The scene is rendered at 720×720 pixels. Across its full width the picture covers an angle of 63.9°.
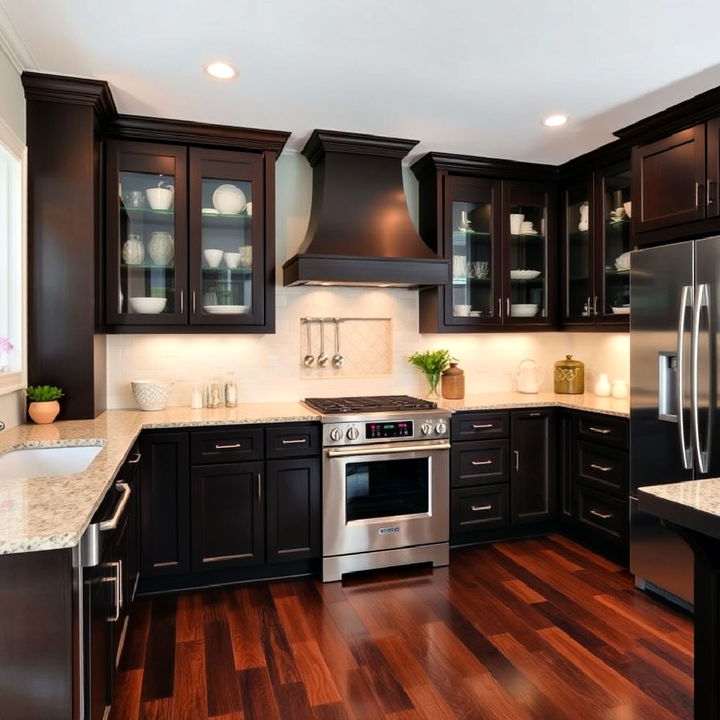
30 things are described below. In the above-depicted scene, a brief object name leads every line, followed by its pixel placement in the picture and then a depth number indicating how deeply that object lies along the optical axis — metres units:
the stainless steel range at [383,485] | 3.29
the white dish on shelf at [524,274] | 4.18
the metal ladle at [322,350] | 4.00
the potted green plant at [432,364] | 4.06
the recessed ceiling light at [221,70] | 2.66
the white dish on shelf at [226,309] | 3.50
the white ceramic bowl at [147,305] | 3.37
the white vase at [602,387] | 4.06
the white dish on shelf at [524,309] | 4.18
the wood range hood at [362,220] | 3.52
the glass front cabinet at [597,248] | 3.74
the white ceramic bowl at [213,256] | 3.50
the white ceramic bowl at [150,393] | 3.40
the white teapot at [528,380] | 4.29
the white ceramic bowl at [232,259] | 3.55
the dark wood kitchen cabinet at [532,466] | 3.81
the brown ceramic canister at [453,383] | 4.10
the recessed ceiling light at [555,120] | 3.30
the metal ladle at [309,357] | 3.97
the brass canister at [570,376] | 4.29
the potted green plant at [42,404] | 2.83
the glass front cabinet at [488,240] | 3.99
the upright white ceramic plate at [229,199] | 3.52
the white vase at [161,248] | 3.42
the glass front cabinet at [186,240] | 3.34
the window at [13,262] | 2.79
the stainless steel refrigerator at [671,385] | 2.69
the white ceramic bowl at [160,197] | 3.40
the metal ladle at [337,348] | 4.04
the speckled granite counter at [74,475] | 1.29
